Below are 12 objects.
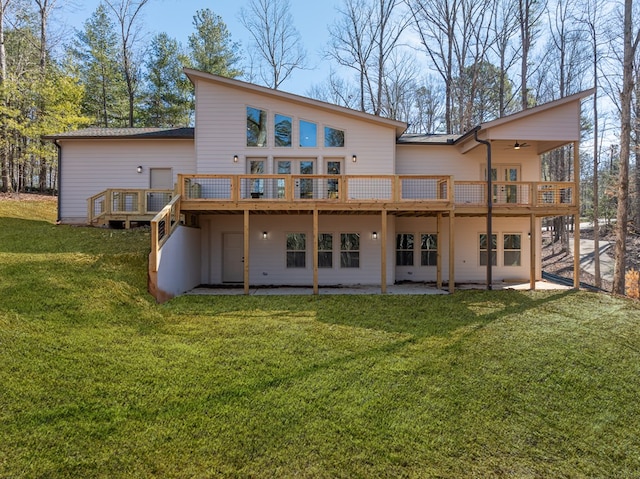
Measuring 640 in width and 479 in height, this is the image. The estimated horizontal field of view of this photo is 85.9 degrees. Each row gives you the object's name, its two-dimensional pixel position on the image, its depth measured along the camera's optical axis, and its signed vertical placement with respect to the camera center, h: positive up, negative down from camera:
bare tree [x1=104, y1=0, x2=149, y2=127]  23.14 +14.51
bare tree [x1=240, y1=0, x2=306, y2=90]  23.20 +13.76
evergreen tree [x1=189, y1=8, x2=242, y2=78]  21.72 +12.49
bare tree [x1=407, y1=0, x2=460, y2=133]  20.41 +12.69
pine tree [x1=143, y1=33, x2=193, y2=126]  22.62 +10.57
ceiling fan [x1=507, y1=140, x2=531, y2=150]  11.40 +3.30
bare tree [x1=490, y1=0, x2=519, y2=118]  19.73 +11.99
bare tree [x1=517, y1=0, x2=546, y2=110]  18.66 +12.08
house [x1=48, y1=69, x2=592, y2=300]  10.29 +1.71
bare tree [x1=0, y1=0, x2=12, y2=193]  15.85 +5.73
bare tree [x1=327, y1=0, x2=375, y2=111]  22.03 +12.88
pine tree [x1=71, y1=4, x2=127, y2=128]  22.77 +11.62
